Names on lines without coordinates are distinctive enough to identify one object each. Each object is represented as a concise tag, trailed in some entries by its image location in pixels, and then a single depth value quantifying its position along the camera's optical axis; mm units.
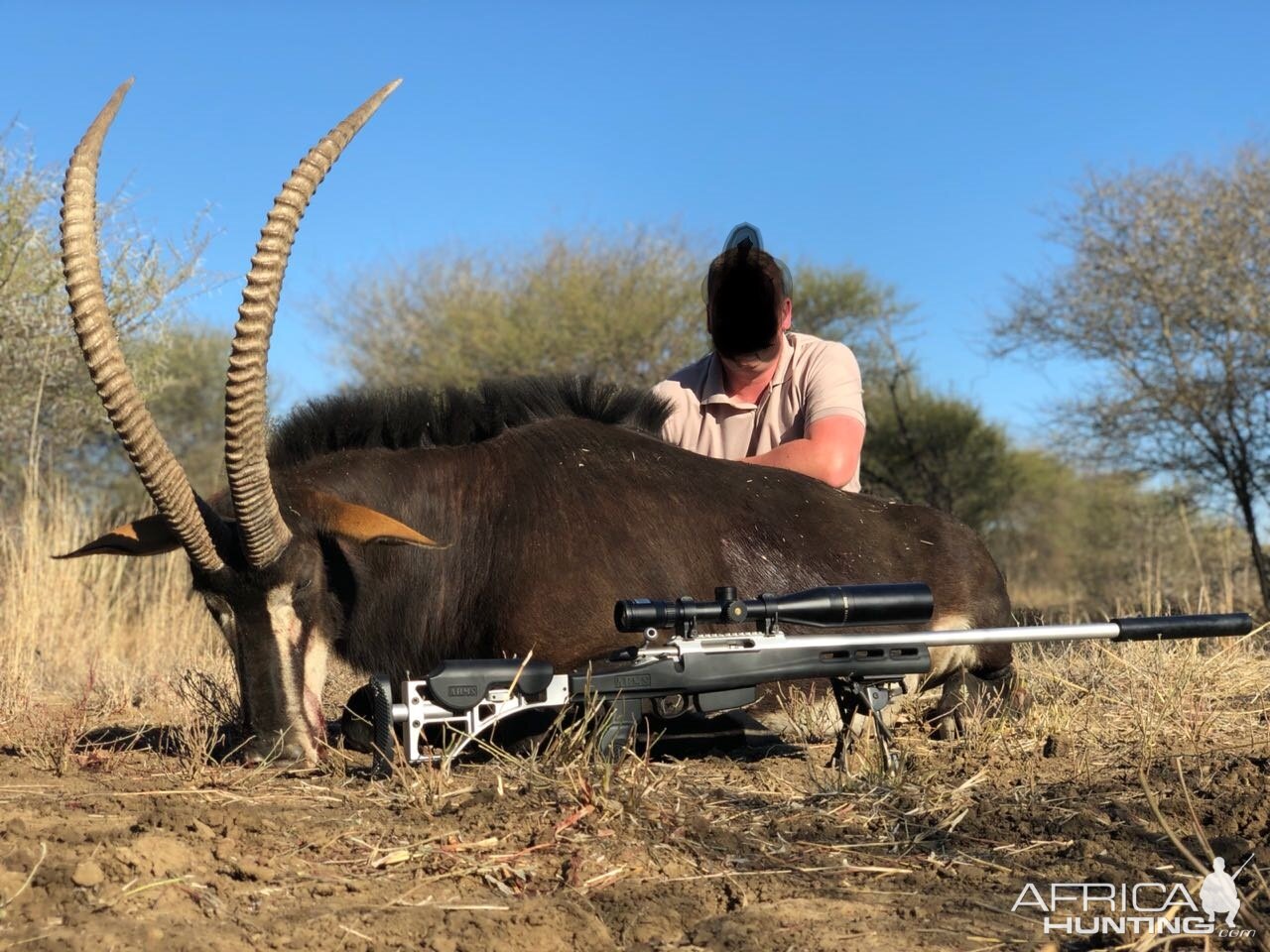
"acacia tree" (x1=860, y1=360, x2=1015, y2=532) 19828
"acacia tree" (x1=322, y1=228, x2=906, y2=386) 20516
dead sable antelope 4176
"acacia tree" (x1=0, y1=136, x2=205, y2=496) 9828
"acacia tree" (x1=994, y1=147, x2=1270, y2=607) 13828
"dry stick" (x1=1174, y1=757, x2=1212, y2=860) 2929
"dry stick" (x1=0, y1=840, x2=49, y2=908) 2736
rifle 3834
